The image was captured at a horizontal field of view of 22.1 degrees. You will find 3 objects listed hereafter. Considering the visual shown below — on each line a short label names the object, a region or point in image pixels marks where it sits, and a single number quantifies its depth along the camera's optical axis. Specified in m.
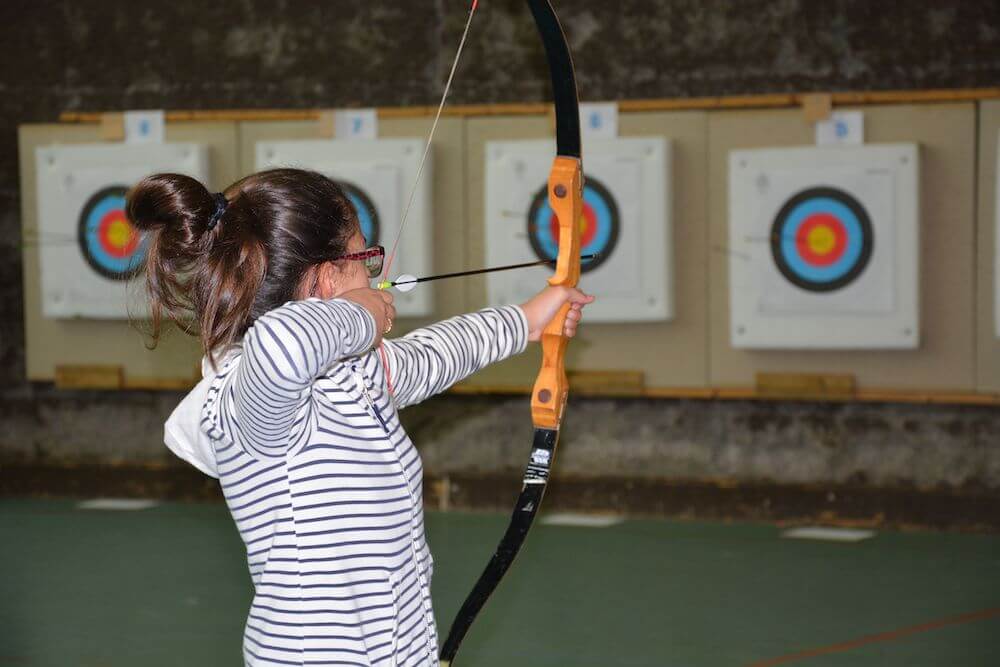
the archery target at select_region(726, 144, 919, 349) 6.70
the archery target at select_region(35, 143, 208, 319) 7.82
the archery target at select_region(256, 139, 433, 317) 7.23
